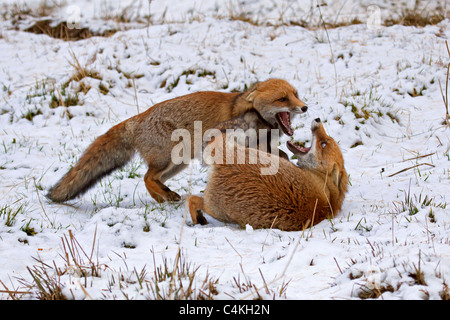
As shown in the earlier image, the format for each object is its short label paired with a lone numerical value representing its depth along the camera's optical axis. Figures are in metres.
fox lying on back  9.77
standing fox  12.71
